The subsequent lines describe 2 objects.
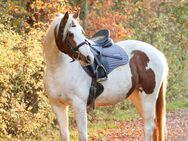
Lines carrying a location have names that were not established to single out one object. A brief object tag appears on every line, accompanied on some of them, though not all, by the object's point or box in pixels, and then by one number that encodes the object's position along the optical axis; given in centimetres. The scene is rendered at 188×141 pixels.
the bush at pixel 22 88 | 1581
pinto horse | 1132
